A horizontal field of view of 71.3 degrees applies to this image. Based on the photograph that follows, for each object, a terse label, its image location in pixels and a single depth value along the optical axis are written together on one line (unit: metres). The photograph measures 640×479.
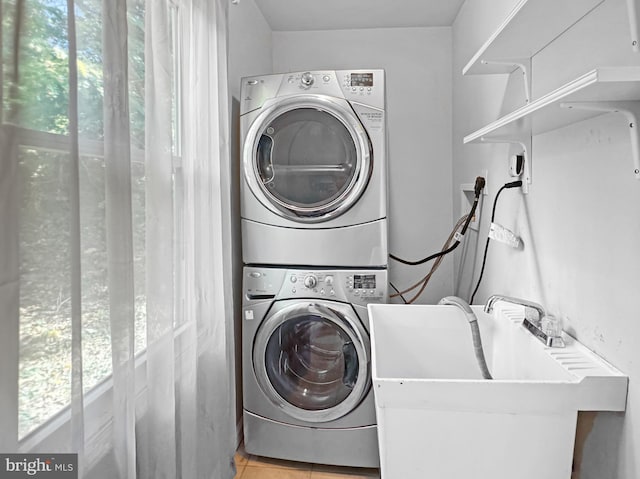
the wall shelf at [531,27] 1.15
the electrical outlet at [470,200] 2.21
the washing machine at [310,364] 2.11
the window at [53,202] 0.81
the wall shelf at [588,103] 0.77
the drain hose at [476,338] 1.44
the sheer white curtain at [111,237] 0.80
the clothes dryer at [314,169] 2.08
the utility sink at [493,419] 1.03
